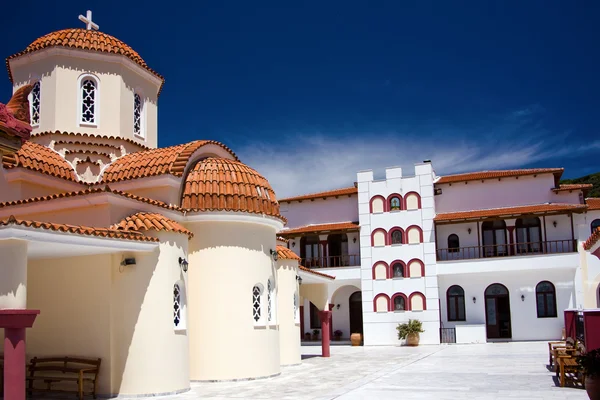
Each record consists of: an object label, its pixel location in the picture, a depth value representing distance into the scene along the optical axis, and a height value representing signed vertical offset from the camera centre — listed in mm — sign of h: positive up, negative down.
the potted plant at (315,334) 37500 -2624
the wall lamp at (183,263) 15312 +708
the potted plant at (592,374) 11189 -1606
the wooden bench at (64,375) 13781 -1751
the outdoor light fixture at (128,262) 14234 +714
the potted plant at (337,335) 37438 -2702
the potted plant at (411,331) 33031 -2289
